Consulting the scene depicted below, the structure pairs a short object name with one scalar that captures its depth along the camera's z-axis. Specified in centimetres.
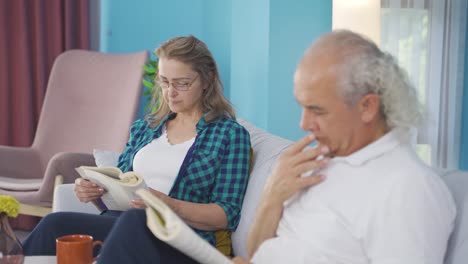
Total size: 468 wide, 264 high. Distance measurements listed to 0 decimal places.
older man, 237
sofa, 246
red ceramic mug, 274
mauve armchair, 490
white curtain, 541
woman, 314
